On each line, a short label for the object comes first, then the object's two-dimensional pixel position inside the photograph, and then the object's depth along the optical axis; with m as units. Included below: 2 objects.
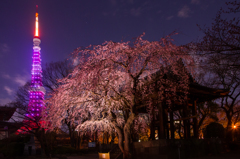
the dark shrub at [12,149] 20.14
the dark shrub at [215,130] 15.32
